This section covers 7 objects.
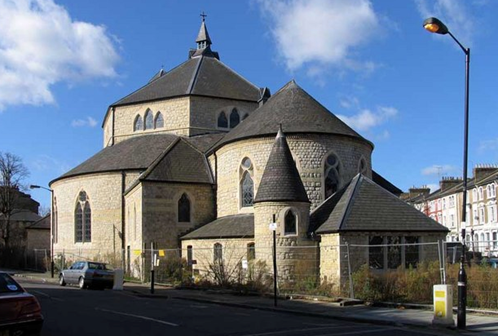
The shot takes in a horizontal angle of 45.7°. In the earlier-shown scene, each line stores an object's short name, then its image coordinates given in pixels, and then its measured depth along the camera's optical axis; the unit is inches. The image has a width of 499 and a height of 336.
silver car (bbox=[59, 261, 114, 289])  1162.6
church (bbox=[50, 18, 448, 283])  1034.1
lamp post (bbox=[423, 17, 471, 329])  534.9
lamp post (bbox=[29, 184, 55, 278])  1562.5
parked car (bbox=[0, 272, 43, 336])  410.3
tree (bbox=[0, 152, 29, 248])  2596.0
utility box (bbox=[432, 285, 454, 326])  558.4
